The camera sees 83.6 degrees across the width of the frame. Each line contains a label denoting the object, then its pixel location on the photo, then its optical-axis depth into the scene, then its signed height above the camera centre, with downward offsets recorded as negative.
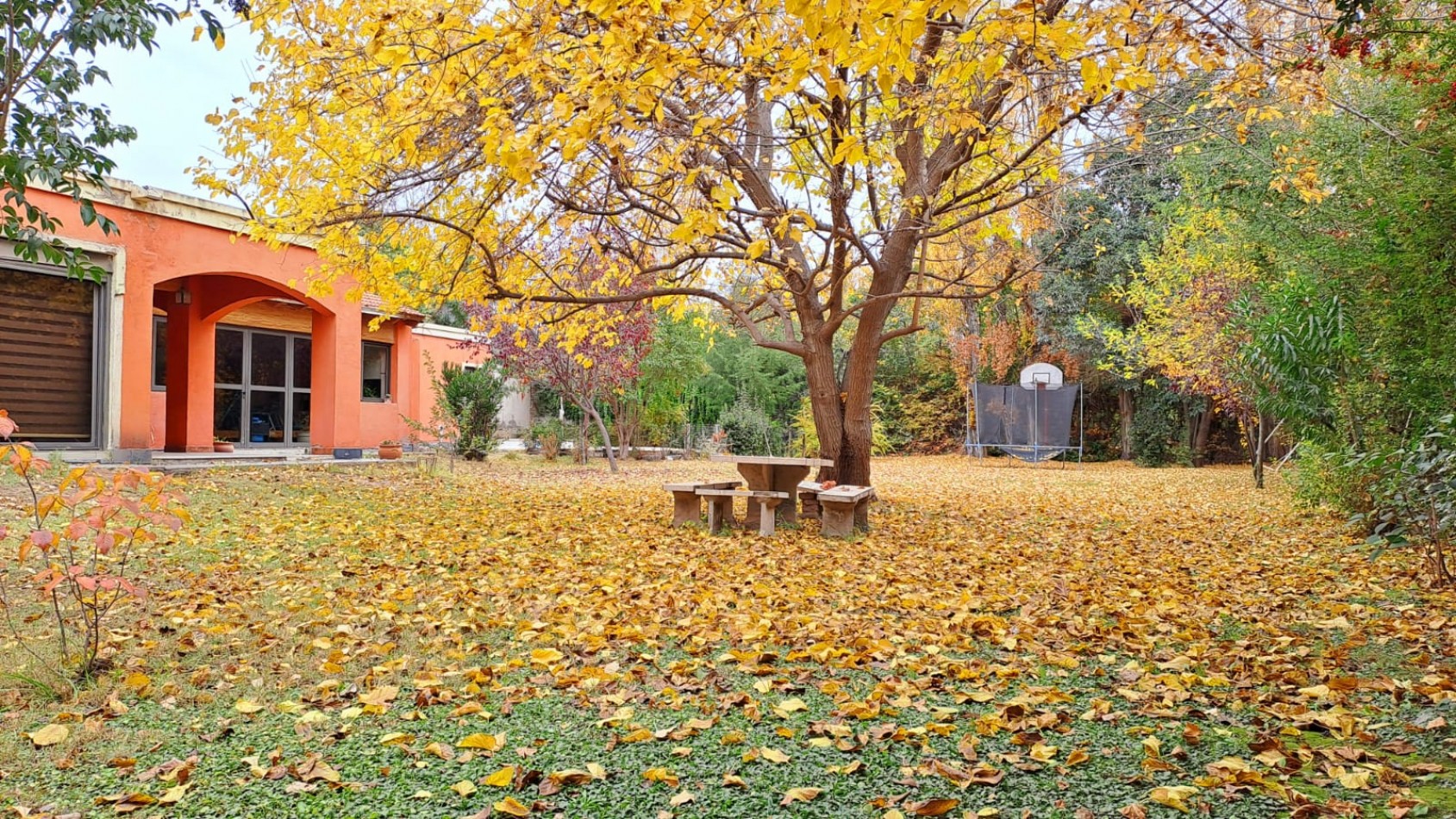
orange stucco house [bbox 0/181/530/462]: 9.05 +1.13
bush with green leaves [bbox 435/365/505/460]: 14.95 +0.49
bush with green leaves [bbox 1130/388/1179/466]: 17.97 +0.05
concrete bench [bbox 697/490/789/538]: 7.07 -0.66
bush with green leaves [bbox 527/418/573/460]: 16.83 -0.10
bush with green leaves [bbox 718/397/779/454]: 18.92 -0.01
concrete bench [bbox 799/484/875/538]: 7.02 -0.71
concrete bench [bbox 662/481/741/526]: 7.50 -0.70
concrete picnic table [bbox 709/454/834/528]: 7.25 -0.40
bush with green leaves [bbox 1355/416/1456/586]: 4.25 -0.36
